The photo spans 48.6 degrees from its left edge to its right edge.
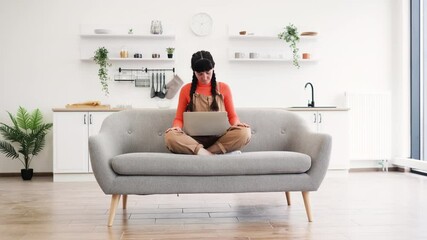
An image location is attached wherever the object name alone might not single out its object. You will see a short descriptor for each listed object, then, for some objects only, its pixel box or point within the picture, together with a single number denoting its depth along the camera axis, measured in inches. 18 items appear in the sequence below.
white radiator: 235.1
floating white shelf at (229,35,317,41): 233.6
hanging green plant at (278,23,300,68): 233.0
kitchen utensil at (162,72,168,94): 233.1
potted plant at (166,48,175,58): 229.9
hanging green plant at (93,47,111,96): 225.8
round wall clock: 234.1
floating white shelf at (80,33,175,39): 228.1
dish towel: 232.4
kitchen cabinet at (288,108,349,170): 217.0
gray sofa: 117.3
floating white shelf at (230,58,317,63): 232.1
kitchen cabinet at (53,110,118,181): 208.5
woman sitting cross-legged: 126.3
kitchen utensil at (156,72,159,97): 233.2
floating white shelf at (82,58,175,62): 227.6
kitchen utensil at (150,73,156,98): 233.0
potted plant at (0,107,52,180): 216.1
